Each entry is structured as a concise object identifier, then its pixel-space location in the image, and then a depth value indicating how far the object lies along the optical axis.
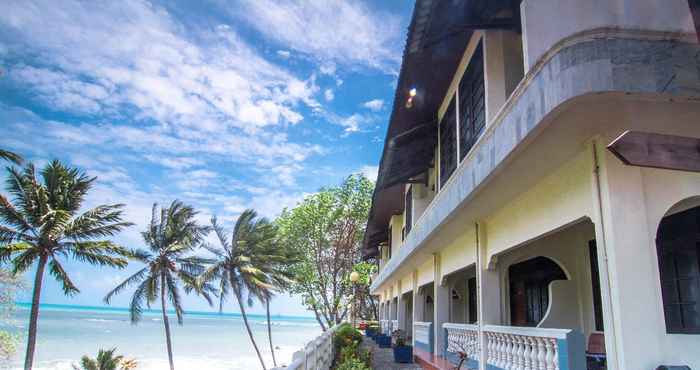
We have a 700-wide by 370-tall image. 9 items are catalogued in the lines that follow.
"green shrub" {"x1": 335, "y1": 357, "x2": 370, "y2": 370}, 7.02
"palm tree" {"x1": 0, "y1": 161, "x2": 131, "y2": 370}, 16.98
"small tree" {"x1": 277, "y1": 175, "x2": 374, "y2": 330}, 30.17
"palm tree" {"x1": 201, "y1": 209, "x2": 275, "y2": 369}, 27.00
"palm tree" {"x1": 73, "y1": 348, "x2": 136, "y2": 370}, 18.38
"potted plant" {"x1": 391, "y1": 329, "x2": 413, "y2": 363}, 10.78
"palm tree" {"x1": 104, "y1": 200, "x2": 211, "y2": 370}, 24.89
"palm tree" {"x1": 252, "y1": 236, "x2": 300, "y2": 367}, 28.05
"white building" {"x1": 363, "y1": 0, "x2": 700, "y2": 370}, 3.34
